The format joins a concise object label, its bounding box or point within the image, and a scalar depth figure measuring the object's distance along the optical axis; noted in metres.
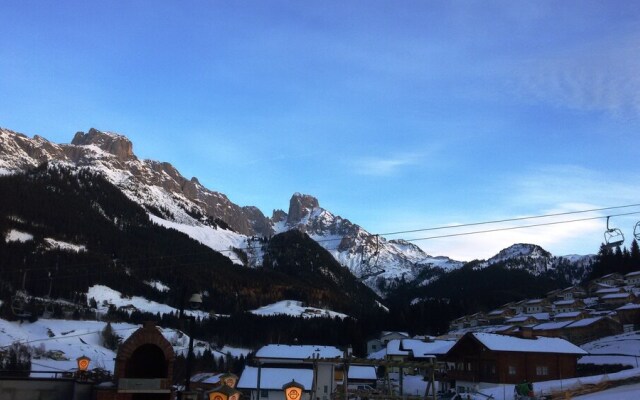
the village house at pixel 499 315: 144.88
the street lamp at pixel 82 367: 24.53
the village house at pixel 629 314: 94.06
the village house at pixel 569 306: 128.25
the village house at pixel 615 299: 114.12
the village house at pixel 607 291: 127.51
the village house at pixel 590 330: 90.02
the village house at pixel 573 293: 150.50
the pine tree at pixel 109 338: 126.50
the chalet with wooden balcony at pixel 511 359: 54.94
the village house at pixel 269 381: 59.75
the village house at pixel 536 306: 149.29
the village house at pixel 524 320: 115.49
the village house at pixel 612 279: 144.41
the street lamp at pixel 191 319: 19.05
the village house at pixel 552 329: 91.94
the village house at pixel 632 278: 138.32
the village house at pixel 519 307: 157.40
